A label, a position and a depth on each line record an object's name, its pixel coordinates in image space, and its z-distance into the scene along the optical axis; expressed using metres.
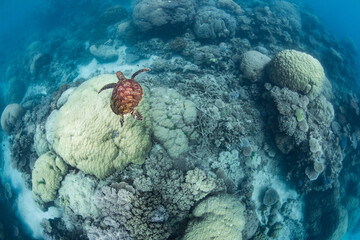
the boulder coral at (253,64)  8.09
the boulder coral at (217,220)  4.64
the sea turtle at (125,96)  4.11
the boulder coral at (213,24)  10.45
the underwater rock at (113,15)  16.06
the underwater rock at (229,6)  13.51
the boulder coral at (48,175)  5.78
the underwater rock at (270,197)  6.86
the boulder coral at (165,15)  10.78
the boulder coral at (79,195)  5.20
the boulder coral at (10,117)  10.80
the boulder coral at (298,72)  7.00
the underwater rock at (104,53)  11.90
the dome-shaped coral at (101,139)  5.12
